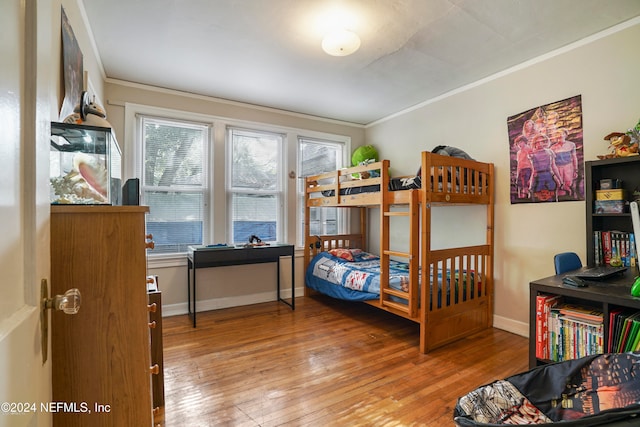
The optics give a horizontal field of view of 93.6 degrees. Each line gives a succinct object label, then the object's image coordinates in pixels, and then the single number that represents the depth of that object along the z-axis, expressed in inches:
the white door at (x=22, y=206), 18.9
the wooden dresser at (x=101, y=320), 36.6
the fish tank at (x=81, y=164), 41.8
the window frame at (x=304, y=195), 161.6
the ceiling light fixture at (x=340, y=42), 82.7
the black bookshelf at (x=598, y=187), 81.1
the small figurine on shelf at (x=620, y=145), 77.3
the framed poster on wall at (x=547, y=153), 94.6
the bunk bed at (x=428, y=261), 96.7
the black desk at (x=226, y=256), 119.2
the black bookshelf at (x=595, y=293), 55.4
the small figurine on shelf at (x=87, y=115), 58.1
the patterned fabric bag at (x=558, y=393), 38.0
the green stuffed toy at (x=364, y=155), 161.3
